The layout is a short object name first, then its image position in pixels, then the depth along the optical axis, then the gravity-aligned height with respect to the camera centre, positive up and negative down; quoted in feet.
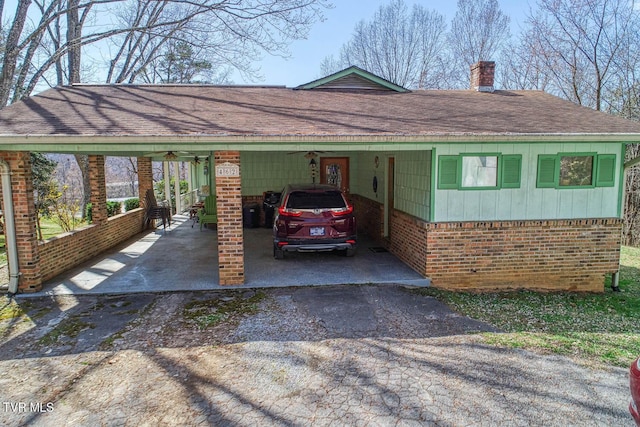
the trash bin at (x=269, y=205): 43.19 -3.73
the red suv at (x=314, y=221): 27.04 -3.43
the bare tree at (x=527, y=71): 70.79 +17.31
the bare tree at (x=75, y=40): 45.73 +17.56
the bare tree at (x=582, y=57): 60.49 +16.81
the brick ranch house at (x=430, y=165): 21.62 +0.22
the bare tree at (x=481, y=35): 86.63 +28.07
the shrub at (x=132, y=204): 53.83 -4.45
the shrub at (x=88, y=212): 50.76 -5.31
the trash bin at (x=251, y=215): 43.55 -4.80
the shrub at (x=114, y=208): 51.34 -4.77
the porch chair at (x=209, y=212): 39.93 -4.18
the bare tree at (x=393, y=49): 92.02 +27.70
